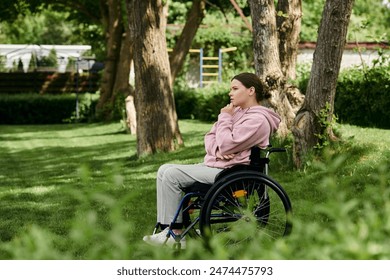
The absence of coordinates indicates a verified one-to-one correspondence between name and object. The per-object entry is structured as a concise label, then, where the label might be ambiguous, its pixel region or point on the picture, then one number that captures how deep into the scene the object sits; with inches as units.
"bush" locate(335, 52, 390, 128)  610.2
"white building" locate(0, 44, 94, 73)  1894.7
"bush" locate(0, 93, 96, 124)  1261.1
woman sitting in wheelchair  245.9
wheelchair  234.5
